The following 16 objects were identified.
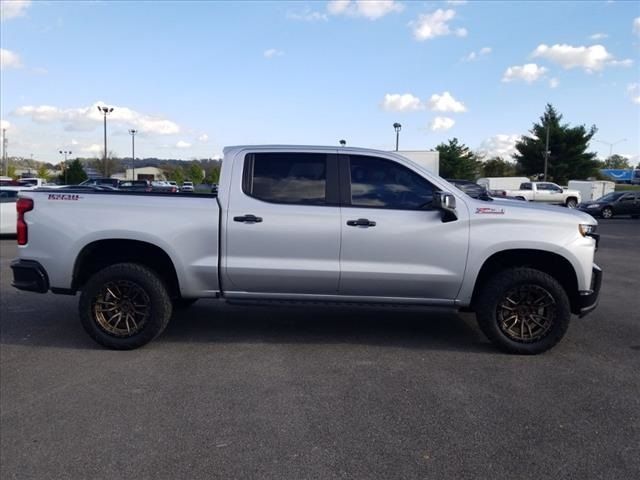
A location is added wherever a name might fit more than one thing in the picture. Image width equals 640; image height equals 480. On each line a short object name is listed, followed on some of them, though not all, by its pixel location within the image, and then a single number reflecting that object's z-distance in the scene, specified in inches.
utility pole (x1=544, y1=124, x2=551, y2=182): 2160.4
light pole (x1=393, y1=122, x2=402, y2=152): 1621.6
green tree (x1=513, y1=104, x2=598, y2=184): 2315.5
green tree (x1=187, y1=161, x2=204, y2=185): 3081.2
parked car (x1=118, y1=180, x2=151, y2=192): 1305.4
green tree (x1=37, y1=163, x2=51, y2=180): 3144.7
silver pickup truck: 195.3
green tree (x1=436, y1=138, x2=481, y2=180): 2625.5
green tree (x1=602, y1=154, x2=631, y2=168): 5510.8
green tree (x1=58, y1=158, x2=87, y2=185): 2144.4
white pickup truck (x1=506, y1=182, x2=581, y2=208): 1424.7
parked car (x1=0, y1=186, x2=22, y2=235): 584.1
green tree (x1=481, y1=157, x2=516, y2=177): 2999.8
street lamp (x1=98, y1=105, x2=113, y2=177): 2073.1
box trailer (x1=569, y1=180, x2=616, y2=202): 1628.9
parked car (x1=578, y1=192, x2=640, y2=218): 1155.3
